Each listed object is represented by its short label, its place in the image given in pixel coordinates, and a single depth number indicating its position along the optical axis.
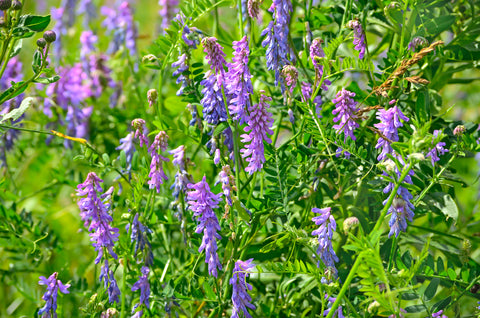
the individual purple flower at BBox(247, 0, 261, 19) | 1.73
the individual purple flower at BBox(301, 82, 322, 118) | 1.77
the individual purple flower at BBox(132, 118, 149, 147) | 1.75
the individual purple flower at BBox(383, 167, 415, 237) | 1.71
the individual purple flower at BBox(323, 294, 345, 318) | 1.72
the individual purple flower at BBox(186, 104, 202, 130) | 1.78
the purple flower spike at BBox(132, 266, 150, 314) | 1.76
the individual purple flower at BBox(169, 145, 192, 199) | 1.76
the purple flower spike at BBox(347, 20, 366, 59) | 1.74
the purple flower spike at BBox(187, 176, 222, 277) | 1.71
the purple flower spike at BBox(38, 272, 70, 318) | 1.77
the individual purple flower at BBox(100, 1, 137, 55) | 2.19
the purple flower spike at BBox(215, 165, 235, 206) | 1.72
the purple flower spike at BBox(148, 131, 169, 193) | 1.75
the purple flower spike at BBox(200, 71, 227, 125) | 1.74
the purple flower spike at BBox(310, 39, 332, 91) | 1.74
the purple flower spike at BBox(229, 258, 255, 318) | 1.72
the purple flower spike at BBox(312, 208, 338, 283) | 1.71
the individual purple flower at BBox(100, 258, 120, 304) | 1.76
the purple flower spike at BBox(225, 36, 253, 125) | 1.71
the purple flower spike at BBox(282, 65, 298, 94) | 1.72
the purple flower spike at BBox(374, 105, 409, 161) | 1.72
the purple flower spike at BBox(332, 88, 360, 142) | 1.74
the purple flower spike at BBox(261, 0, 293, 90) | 1.75
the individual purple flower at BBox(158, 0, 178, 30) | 2.04
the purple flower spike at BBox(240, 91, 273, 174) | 1.72
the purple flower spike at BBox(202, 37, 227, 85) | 1.72
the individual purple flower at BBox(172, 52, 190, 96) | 1.77
